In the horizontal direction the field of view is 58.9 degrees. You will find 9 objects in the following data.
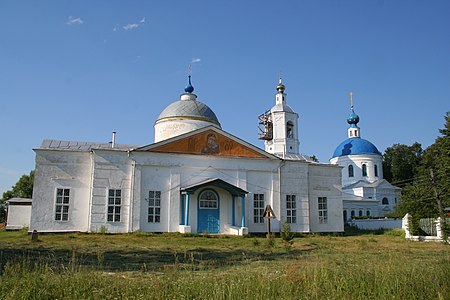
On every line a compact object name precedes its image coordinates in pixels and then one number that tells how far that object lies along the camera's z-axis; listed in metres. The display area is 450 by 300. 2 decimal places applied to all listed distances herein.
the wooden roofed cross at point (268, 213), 21.26
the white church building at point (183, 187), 21.58
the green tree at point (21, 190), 53.79
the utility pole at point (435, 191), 23.04
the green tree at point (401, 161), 56.69
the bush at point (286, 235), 16.84
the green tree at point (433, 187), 25.77
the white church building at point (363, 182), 43.03
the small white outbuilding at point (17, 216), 28.48
